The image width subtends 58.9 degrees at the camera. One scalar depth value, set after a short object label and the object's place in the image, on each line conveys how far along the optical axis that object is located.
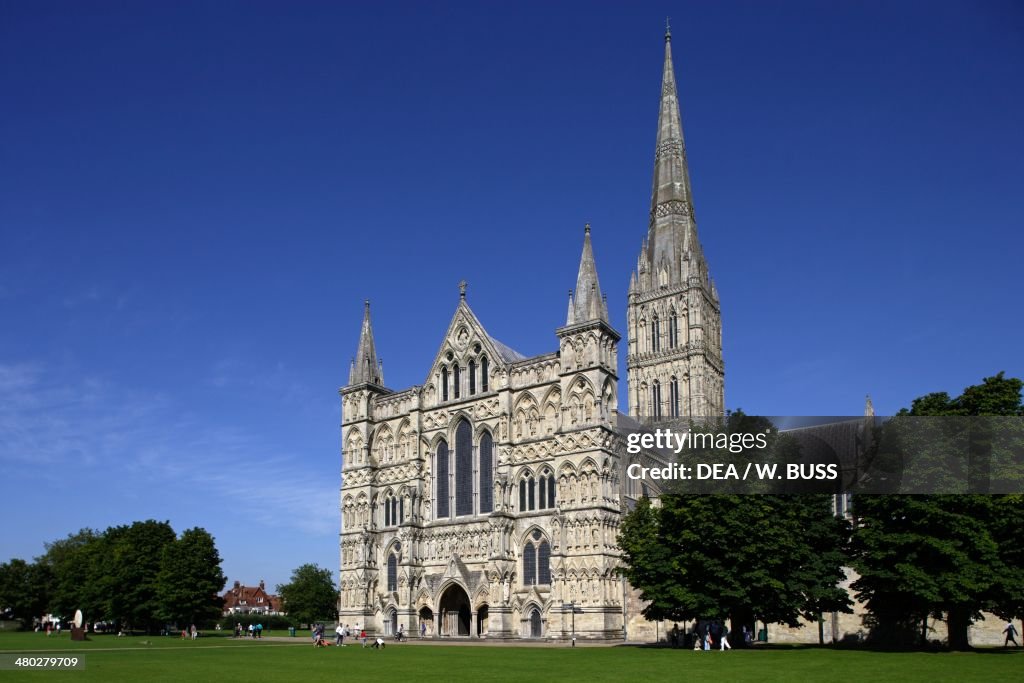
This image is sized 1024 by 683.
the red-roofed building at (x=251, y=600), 177.38
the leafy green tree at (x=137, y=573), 82.00
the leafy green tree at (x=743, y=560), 43.25
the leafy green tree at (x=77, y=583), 87.88
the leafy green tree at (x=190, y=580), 78.81
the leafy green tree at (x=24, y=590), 106.75
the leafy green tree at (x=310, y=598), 119.06
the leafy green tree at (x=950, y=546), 40.25
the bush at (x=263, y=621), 103.44
